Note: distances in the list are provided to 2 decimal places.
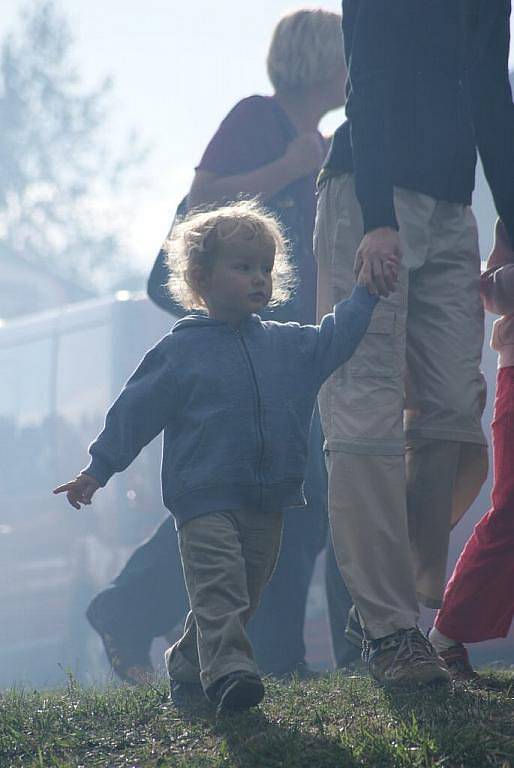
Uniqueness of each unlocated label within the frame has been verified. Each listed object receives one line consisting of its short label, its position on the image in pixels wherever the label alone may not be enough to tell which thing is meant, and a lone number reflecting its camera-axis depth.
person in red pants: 6.59
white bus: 14.95
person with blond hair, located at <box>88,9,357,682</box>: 8.50
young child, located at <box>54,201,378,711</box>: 5.91
